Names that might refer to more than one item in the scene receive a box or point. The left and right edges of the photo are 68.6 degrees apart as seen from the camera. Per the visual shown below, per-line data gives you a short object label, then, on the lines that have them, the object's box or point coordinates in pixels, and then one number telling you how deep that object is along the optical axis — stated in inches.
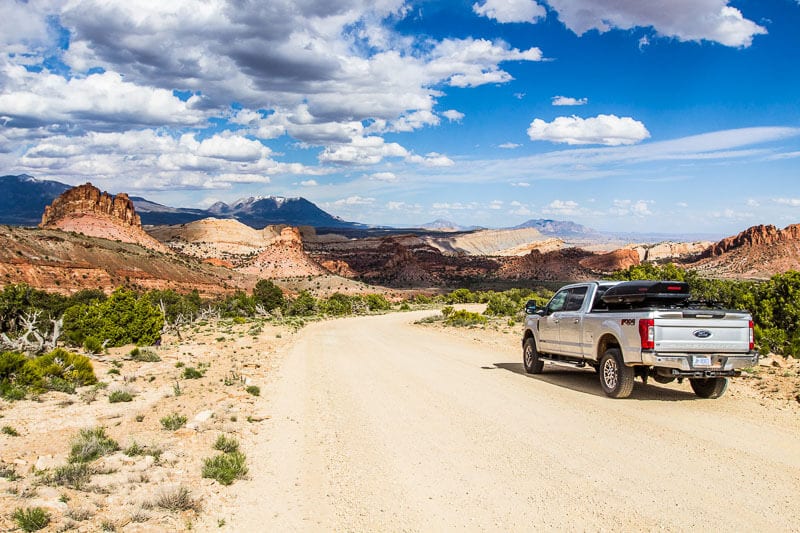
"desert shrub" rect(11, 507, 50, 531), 209.9
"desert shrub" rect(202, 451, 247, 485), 279.1
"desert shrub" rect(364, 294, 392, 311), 2763.0
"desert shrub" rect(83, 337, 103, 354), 845.2
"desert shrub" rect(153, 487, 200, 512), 241.6
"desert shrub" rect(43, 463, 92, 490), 262.7
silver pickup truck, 386.0
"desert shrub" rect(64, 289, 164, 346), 962.1
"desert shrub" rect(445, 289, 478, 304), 2812.5
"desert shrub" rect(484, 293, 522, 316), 1608.0
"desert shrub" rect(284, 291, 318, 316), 2388.9
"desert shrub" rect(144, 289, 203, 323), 1808.1
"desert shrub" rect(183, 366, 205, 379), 629.3
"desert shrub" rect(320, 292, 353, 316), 2443.8
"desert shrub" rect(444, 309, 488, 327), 1313.4
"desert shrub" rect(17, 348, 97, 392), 531.2
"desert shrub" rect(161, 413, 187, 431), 386.6
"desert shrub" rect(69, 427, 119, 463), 307.9
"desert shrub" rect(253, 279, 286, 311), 2433.6
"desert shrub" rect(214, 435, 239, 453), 335.6
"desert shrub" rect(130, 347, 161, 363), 783.7
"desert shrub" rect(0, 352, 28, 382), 537.0
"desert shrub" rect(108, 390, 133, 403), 495.7
